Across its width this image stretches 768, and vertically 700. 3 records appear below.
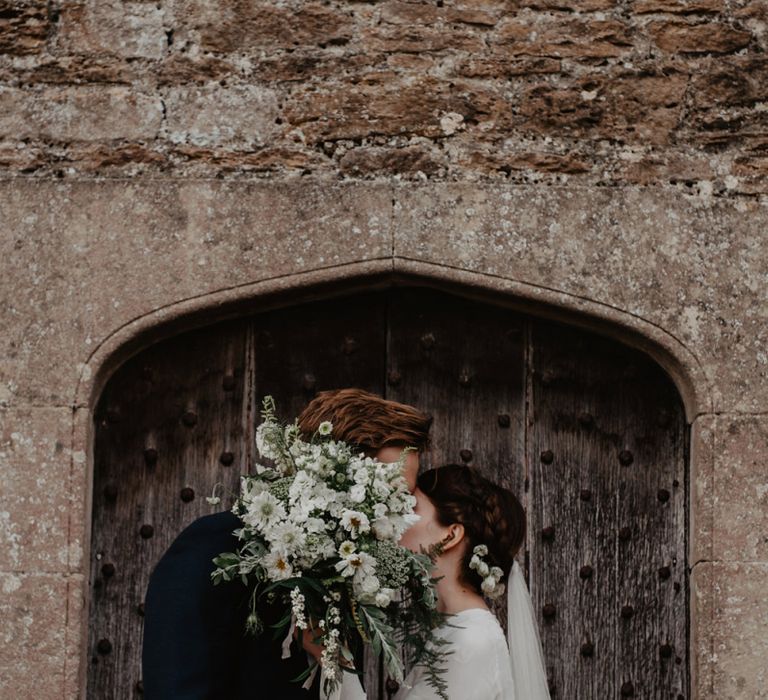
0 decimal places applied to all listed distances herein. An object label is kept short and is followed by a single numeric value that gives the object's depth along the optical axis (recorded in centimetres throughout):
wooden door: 402
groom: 315
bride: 366
